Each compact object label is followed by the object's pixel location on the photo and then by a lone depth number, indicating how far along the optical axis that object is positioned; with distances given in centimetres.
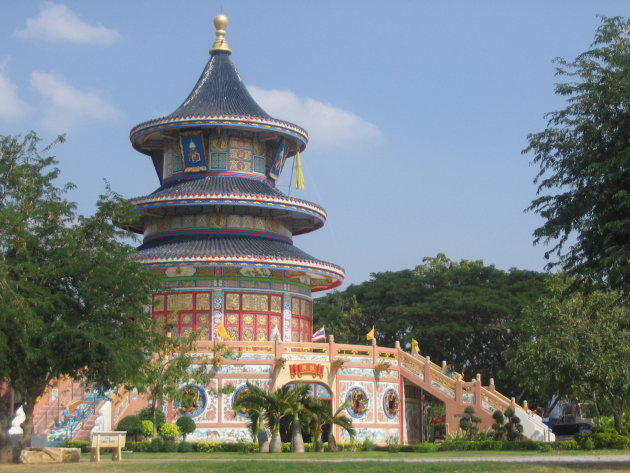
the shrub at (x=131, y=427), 4450
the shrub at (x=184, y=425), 4556
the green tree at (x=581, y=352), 4672
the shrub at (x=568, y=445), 4184
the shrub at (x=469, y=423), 4956
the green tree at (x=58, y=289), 3081
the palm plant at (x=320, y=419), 4019
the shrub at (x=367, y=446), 4516
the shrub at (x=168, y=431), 4494
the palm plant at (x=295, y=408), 3938
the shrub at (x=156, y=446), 4216
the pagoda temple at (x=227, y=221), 5412
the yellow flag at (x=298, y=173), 6311
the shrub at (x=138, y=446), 4222
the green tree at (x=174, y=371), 4325
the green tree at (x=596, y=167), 2723
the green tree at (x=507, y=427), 4813
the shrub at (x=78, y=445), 4181
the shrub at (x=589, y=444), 4091
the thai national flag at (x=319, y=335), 5712
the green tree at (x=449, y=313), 7569
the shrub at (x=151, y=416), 4538
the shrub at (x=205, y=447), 4372
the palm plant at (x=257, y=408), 3950
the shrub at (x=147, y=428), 4434
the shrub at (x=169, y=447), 4262
